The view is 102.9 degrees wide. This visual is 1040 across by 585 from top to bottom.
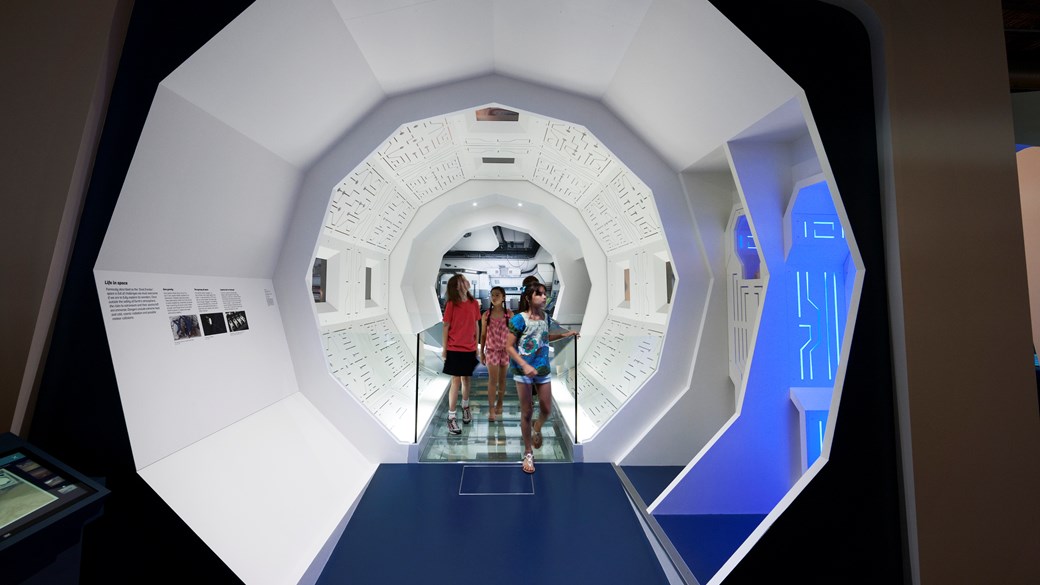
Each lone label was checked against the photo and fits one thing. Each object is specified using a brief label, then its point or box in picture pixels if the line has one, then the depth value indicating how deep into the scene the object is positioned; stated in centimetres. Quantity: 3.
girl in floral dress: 455
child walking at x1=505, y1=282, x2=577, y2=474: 372
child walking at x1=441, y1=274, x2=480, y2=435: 467
